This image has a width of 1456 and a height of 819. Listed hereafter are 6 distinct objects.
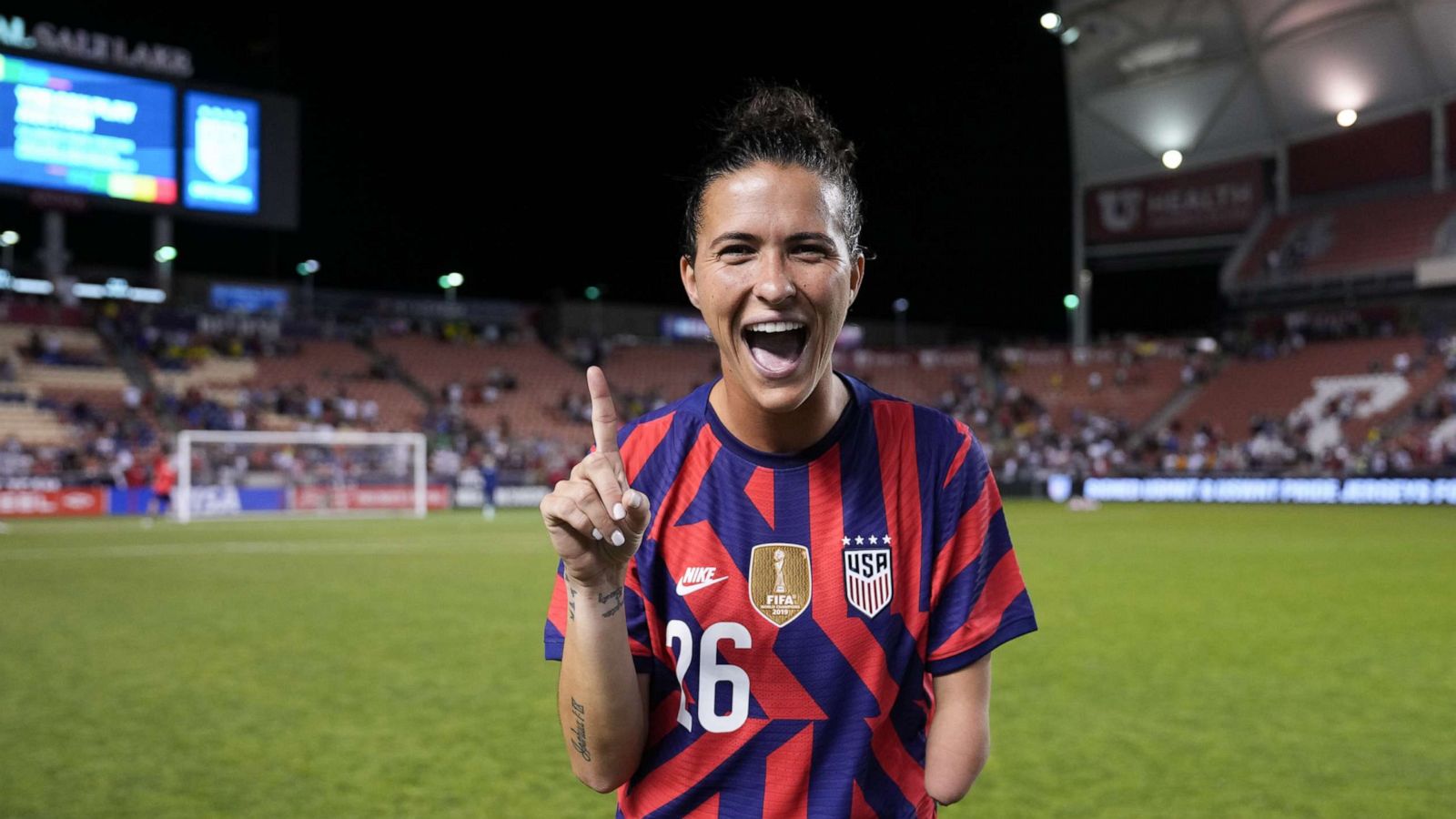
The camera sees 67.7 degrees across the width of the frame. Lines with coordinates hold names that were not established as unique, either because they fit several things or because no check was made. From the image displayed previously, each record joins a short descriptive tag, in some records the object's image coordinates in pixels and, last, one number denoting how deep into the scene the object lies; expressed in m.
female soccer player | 2.03
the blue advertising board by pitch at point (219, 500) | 27.92
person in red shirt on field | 24.75
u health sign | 46.31
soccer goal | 27.94
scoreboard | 26.28
